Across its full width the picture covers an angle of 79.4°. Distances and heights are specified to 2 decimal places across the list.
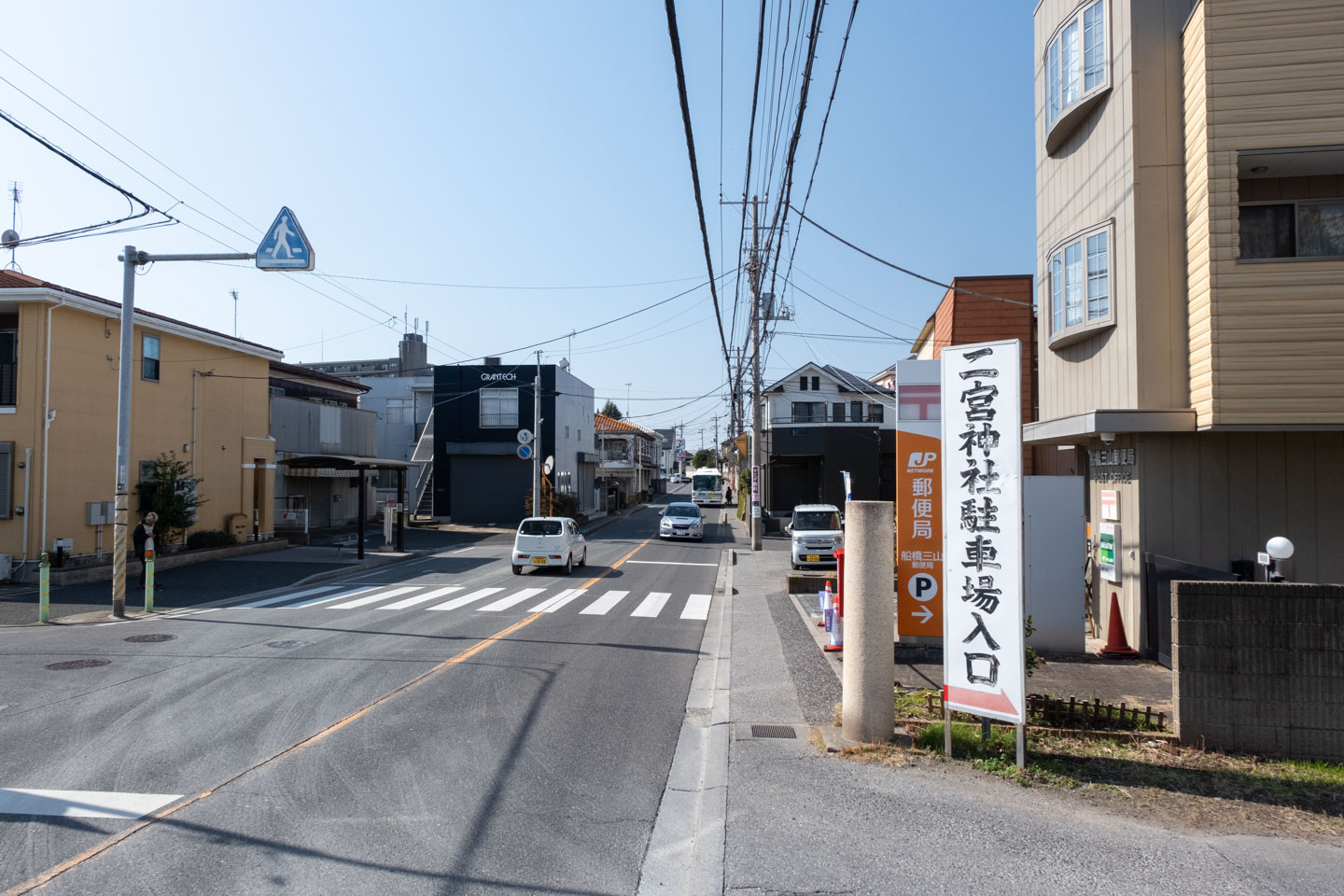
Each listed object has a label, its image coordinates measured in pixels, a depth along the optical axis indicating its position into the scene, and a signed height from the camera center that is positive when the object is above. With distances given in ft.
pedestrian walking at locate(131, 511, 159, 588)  53.47 -3.96
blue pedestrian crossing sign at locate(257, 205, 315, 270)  41.63 +11.79
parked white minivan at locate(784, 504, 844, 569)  71.15 -5.79
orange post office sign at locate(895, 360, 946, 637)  32.81 -0.91
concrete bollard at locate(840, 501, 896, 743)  22.30 -4.12
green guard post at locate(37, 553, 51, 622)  43.33 -6.40
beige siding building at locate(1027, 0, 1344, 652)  31.17 +7.93
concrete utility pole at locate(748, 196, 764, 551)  79.46 +9.56
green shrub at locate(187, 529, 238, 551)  76.84 -6.29
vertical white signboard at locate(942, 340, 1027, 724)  20.70 -1.46
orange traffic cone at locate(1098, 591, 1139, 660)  33.78 -6.88
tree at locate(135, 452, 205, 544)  68.59 -1.94
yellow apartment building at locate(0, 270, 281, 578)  60.23 +5.52
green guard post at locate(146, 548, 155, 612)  47.67 -6.43
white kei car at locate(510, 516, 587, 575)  71.56 -6.10
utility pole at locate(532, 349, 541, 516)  116.33 +4.97
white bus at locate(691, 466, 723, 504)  210.79 -2.89
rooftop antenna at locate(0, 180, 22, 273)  44.20 +15.66
